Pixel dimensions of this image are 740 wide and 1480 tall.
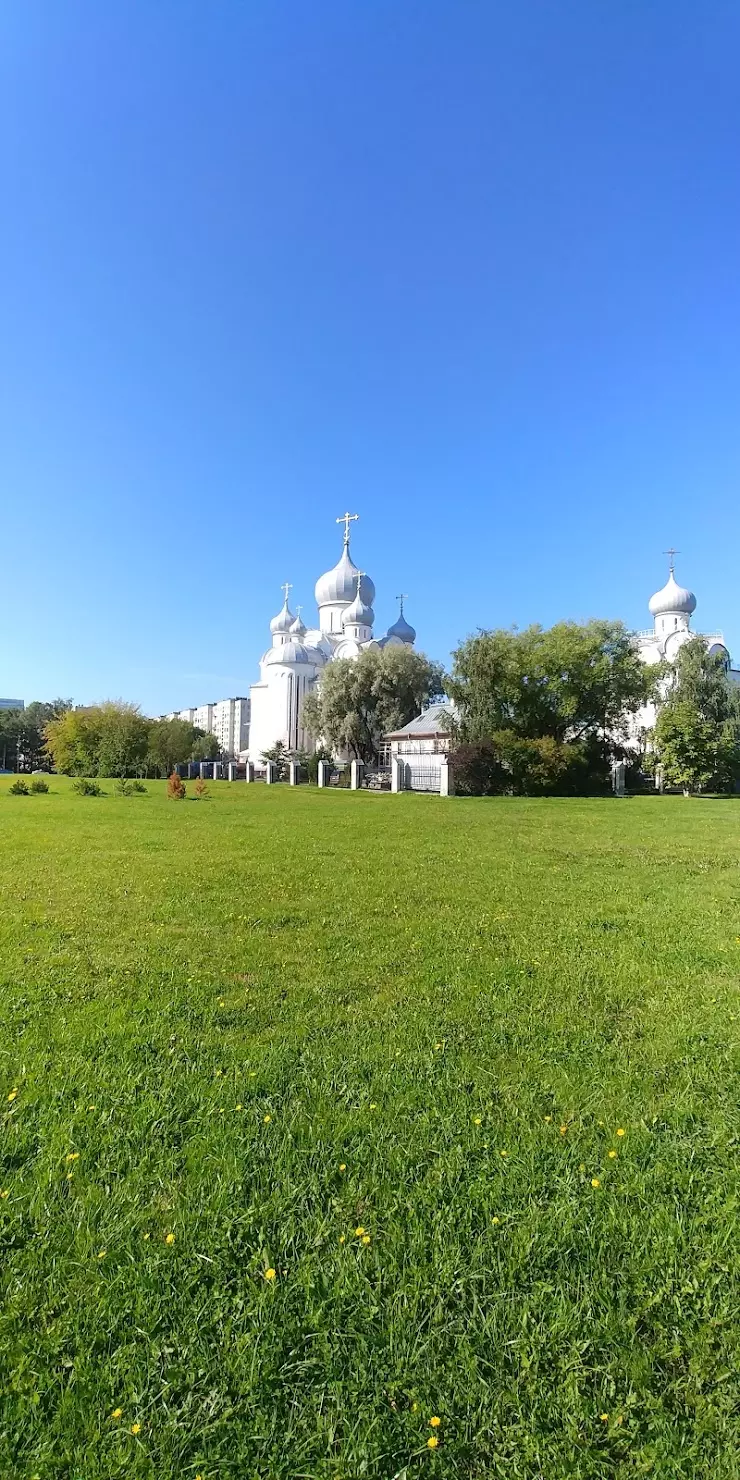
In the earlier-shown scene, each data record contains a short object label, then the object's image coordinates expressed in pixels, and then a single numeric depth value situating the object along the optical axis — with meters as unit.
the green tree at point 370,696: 41.12
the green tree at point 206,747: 60.94
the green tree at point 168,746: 37.61
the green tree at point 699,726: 27.09
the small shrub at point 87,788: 22.83
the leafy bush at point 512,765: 27.09
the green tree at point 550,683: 29.31
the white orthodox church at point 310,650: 57.03
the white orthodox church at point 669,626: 46.69
